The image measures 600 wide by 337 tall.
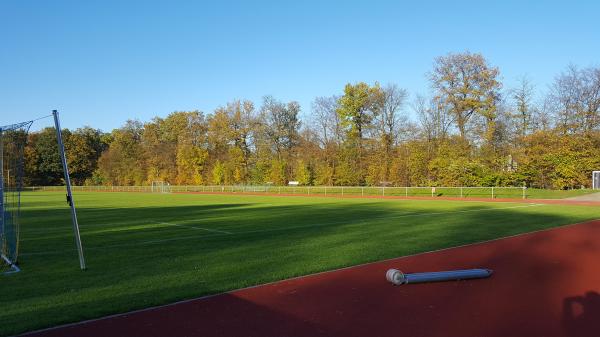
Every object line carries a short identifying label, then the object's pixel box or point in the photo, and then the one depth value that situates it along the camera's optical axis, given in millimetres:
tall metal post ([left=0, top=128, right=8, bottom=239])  10633
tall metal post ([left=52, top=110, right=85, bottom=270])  8641
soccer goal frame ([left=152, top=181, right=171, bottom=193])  66938
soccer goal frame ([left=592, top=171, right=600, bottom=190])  38562
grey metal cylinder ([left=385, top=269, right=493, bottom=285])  7465
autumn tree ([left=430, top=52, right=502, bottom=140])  49312
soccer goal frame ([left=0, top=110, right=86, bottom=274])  10103
